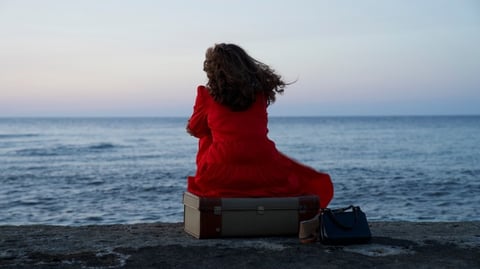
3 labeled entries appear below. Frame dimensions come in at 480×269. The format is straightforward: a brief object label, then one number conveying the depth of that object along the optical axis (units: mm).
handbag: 5039
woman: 5328
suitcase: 5277
